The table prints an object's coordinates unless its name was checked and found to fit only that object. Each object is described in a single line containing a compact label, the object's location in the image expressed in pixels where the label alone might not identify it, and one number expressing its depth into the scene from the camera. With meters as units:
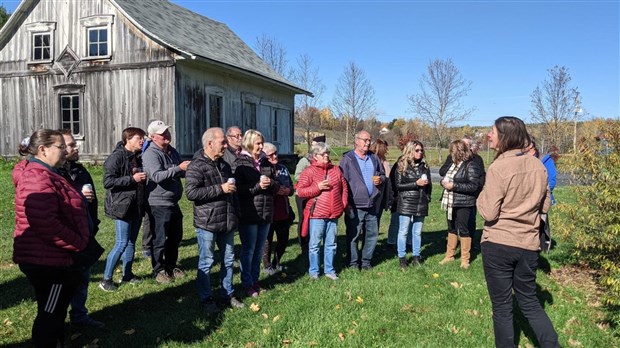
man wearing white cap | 5.79
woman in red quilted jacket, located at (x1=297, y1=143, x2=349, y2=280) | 6.26
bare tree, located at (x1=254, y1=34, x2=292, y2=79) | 35.56
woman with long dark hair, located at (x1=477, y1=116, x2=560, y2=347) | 3.89
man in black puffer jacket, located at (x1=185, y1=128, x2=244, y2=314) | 4.86
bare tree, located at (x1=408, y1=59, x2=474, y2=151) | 34.34
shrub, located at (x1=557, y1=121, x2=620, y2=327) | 5.41
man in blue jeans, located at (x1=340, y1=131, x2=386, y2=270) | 6.84
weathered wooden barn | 16.69
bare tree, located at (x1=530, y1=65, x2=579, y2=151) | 26.33
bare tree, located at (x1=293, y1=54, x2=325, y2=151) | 36.31
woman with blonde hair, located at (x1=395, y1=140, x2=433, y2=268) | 6.92
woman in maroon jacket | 3.39
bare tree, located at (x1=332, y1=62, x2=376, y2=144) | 35.89
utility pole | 26.41
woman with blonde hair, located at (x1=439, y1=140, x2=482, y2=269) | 6.79
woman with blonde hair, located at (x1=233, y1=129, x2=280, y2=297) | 5.50
